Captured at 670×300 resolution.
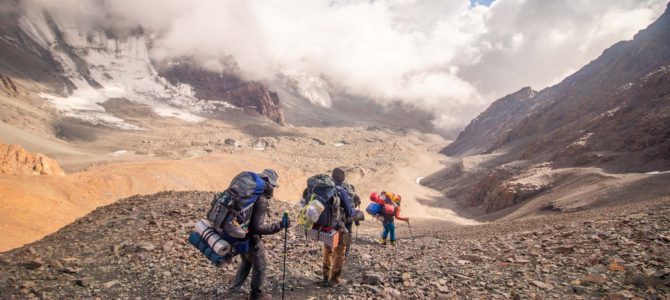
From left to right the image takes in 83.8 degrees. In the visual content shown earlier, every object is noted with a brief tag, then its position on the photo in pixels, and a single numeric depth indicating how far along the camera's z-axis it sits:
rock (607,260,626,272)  7.27
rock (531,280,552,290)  7.12
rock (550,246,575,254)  9.04
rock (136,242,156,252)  9.43
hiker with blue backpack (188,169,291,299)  6.29
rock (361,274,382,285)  7.93
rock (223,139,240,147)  83.73
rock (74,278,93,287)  7.79
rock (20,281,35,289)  7.51
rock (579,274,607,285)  7.03
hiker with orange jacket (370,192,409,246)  12.88
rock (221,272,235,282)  8.09
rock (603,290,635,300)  6.14
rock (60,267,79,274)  8.25
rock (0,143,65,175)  28.70
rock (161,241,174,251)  9.59
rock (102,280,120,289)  7.83
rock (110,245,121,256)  9.30
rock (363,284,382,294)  7.44
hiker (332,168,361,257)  8.80
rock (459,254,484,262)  9.48
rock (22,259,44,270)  8.27
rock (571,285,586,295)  6.77
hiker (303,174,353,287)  7.58
